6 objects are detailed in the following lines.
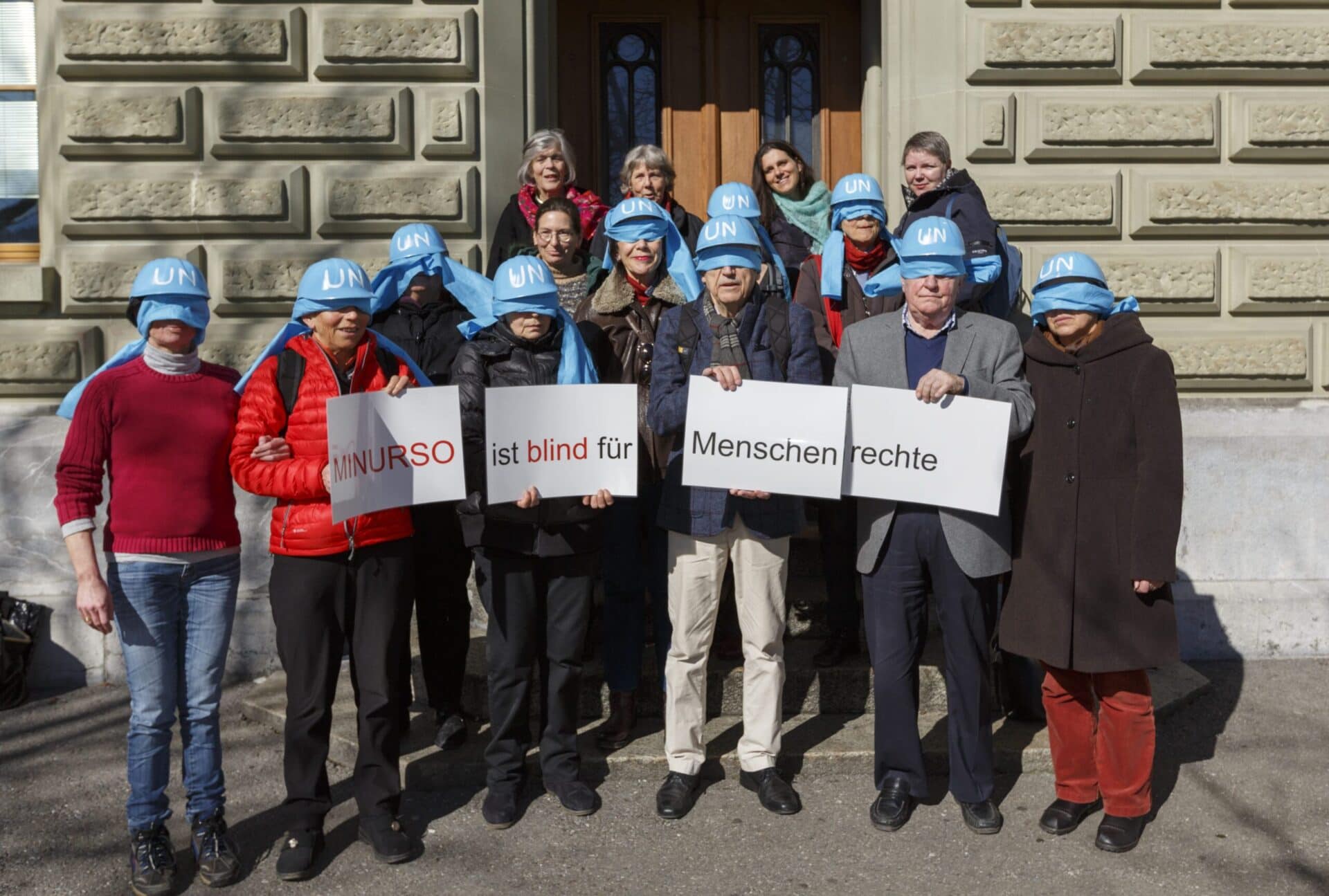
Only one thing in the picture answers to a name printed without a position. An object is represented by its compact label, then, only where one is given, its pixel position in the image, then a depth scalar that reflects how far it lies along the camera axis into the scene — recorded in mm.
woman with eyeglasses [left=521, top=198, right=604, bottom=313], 5062
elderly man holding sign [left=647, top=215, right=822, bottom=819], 4371
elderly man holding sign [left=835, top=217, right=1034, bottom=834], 4199
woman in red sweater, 3820
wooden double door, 7426
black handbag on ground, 5914
